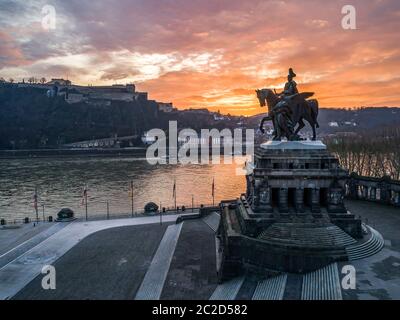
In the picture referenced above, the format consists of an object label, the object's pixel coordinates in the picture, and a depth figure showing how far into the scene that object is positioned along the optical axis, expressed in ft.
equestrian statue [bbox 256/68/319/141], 94.94
